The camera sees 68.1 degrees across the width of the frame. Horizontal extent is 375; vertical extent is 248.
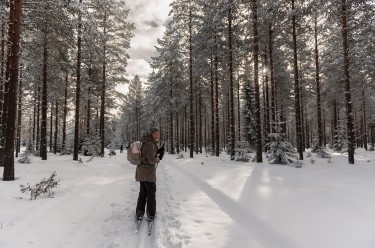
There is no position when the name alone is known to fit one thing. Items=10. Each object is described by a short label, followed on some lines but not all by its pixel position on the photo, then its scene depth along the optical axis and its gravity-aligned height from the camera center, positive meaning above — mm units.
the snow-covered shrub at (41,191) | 7061 -1347
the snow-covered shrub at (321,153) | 18812 -1155
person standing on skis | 6383 -805
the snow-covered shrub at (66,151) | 25469 -1106
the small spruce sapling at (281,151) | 14523 -760
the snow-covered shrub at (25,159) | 14977 -1064
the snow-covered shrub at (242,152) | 17453 -940
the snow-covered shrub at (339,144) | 28748 -825
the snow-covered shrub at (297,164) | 13512 -1357
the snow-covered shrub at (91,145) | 23594 -555
